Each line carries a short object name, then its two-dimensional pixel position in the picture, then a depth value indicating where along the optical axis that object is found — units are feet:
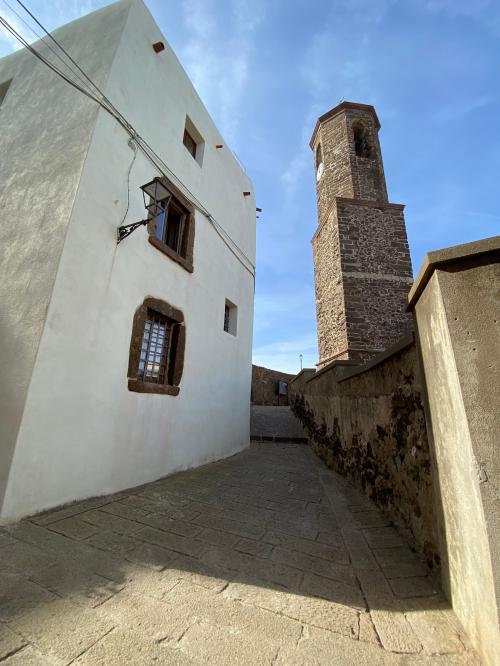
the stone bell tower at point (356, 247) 30.12
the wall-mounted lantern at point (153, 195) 12.92
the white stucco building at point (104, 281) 10.37
